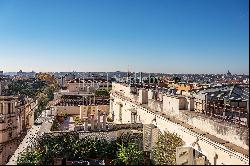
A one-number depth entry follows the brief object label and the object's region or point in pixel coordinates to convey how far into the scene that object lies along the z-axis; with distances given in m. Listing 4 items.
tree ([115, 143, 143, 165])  8.95
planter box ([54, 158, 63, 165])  8.84
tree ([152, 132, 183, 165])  8.57
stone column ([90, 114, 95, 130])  12.21
